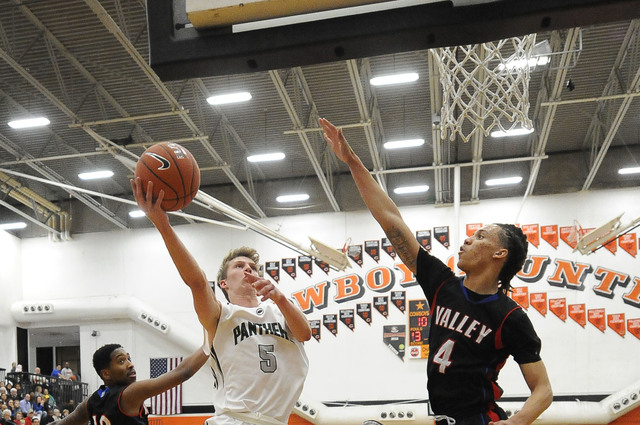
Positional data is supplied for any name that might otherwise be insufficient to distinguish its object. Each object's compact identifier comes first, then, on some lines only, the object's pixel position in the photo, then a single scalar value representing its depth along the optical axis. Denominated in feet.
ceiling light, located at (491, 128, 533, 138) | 57.84
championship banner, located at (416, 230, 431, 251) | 70.51
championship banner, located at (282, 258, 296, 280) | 72.69
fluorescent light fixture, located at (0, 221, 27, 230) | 77.05
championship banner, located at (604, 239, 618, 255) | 67.15
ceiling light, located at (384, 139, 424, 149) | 62.54
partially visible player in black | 15.69
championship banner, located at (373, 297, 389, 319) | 69.77
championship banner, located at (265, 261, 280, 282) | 72.79
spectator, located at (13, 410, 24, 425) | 58.14
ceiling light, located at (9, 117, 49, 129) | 56.08
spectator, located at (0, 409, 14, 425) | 53.27
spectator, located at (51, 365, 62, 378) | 74.09
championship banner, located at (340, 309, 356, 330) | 70.38
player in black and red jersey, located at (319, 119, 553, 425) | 11.27
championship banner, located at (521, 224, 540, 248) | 68.90
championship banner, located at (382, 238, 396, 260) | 70.95
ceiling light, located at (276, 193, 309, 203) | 73.00
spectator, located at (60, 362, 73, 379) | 71.93
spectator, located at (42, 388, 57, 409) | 66.24
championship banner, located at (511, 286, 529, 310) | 67.72
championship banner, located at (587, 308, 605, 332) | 65.98
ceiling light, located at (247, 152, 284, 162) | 65.31
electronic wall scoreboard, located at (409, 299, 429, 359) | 67.92
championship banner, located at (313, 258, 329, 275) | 72.33
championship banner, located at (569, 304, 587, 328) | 66.44
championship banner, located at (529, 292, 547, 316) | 67.51
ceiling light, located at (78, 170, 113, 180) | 67.53
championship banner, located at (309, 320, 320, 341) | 70.85
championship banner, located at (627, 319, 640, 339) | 65.21
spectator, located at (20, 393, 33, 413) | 61.93
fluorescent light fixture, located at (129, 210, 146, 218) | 76.54
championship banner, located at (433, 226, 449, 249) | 70.28
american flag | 71.51
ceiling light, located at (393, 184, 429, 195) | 70.44
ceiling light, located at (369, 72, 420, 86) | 50.75
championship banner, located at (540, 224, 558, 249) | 68.49
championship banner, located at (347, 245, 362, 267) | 71.72
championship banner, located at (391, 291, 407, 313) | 69.41
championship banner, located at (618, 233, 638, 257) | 66.69
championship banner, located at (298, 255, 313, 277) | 72.38
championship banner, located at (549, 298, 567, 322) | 67.10
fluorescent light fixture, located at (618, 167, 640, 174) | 66.85
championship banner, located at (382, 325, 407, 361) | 68.49
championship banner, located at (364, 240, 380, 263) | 71.36
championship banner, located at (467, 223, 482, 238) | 69.57
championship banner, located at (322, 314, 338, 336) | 70.59
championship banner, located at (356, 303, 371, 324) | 70.13
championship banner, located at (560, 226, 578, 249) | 68.08
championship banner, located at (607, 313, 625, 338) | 65.62
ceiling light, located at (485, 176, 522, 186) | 68.95
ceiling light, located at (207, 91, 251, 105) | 53.78
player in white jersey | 12.77
